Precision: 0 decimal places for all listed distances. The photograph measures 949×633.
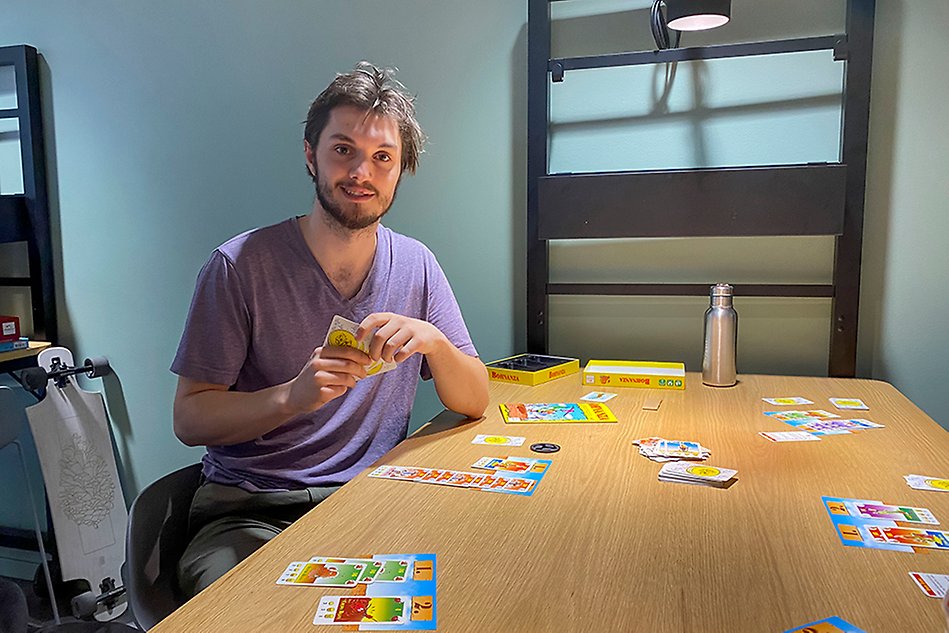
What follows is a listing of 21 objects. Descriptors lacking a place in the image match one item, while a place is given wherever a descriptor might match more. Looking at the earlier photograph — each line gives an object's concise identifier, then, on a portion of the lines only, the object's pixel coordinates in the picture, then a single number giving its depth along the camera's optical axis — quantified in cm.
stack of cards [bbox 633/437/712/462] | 119
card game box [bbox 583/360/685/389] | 169
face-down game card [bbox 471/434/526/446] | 129
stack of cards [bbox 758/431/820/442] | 127
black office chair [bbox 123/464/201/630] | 116
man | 130
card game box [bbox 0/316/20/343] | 229
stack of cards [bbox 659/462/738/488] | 107
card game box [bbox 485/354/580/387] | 176
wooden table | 72
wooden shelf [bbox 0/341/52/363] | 226
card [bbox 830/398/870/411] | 149
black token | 123
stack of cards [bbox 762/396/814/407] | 154
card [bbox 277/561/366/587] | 79
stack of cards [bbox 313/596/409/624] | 71
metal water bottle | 169
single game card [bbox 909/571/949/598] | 75
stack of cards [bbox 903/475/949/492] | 104
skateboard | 233
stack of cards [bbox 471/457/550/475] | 114
